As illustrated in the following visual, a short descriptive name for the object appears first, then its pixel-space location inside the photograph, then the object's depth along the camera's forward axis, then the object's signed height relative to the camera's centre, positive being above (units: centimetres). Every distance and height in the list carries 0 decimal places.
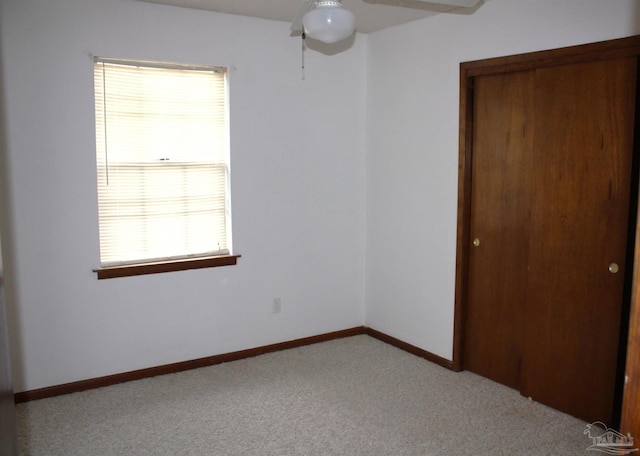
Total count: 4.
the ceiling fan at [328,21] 224 +65
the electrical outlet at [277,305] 424 -97
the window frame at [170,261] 351 -57
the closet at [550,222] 290 -25
